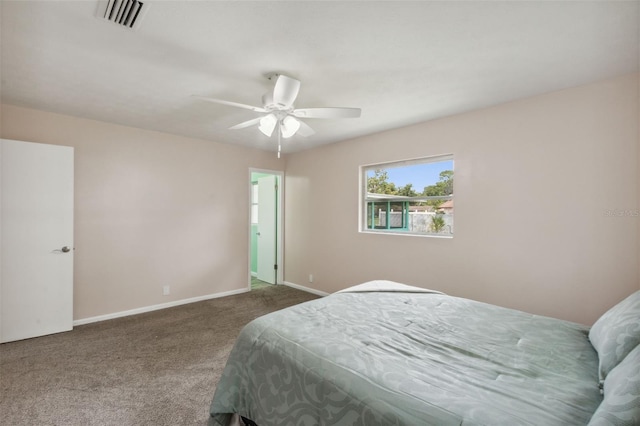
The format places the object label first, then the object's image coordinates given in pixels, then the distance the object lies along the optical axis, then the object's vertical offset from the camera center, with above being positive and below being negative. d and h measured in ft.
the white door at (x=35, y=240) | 9.51 -0.92
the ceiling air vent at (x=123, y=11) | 5.14 +3.70
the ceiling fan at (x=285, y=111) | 7.06 +2.74
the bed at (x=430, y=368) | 3.27 -2.18
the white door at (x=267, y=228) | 17.81 -0.89
